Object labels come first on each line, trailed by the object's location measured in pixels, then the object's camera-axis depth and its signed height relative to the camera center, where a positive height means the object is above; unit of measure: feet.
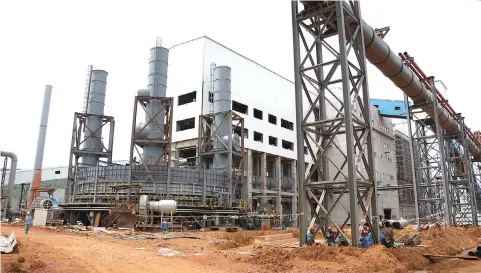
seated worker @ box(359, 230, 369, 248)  37.64 -4.10
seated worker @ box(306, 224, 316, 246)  38.42 -3.79
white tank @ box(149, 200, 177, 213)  79.25 -1.28
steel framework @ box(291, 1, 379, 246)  37.27 +10.95
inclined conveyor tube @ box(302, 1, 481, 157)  46.75 +21.63
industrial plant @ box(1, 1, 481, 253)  41.01 +15.36
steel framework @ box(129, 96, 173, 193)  93.40 +16.57
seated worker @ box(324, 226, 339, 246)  38.73 -3.85
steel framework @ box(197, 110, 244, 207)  104.94 +16.79
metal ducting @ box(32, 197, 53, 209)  96.20 -1.17
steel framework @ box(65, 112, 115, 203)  105.19 +14.70
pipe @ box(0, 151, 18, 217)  126.14 +11.33
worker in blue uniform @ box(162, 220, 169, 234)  71.77 -5.34
